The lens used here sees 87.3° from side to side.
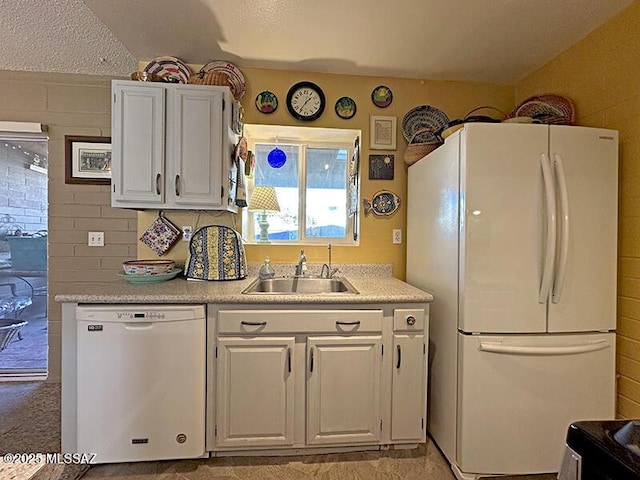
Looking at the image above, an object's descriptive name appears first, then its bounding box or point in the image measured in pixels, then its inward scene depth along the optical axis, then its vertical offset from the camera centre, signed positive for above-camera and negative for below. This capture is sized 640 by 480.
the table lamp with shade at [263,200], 2.51 +0.28
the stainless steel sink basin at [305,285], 2.31 -0.33
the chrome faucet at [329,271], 2.35 -0.23
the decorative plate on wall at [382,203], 2.47 +0.26
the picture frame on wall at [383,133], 2.45 +0.77
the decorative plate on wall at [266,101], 2.36 +0.96
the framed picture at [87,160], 2.61 +0.59
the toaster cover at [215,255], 2.15 -0.12
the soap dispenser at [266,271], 2.29 -0.24
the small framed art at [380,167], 2.47 +0.53
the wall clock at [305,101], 2.38 +0.98
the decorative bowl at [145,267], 1.98 -0.19
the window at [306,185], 2.64 +0.42
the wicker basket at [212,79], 2.14 +1.01
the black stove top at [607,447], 0.51 -0.33
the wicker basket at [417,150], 2.32 +0.62
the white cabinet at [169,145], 1.96 +0.54
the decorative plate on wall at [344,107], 2.43 +0.95
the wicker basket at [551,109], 1.94 +0.81
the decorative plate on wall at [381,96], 2.45 +1.04
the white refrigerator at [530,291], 1.58 -0.24
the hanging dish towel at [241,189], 2.26 +0.33
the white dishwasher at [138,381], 1.60 -0.70
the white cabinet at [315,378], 1.69 -0.72
